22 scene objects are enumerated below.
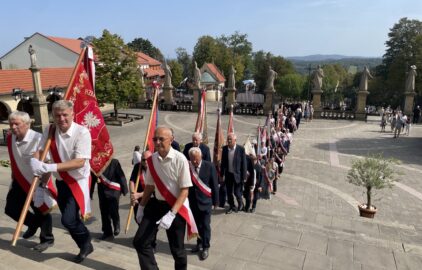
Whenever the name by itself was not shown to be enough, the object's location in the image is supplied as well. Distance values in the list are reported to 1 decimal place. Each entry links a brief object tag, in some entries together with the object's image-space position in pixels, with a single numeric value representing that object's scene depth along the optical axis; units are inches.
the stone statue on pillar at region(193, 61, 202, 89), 1267.2
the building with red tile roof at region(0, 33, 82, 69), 1750.7
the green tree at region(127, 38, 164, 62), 3754.9
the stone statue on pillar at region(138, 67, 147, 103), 1374.3
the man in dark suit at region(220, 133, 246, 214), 307.4
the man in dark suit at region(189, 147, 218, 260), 223.3
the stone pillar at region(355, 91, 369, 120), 1095.8
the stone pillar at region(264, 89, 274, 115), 1174.0
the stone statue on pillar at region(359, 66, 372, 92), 1094.6
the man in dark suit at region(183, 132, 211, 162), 280.8
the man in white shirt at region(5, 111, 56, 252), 180.1
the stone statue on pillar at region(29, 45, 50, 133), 848.7
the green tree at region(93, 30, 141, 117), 1014.7
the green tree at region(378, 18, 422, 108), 1809.8
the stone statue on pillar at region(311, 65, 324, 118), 1123.9
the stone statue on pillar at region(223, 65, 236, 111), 1256.2
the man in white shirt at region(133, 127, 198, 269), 161.0
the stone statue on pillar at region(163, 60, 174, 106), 1322.6
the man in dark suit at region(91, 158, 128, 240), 240.1
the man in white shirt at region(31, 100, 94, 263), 167.5
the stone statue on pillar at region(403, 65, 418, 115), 1063.6
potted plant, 371.2
